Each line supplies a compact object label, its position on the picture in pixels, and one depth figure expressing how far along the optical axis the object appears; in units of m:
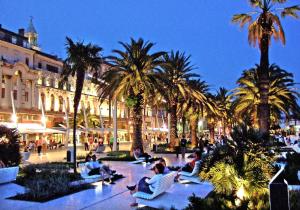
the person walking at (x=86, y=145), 26.74
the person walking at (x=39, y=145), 21.76
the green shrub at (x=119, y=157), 16.14
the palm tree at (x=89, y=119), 50.28
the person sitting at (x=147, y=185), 6.62
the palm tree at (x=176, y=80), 22.45
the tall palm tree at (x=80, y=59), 12.49
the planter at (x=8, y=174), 9.27
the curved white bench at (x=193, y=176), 9.03
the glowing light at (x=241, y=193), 5.95
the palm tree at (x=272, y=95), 23.78
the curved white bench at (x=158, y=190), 6.50
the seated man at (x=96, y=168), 9.27
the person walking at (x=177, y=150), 18.83
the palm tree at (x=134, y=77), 16.93
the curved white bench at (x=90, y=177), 8.95
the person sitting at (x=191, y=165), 9.56
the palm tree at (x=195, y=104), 23.54
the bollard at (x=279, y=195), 3.28
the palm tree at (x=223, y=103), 40.77
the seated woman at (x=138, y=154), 15.10
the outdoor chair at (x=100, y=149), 22.42
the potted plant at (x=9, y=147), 10.77
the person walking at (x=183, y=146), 18.17
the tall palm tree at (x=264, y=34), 15.56
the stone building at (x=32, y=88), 36.71
